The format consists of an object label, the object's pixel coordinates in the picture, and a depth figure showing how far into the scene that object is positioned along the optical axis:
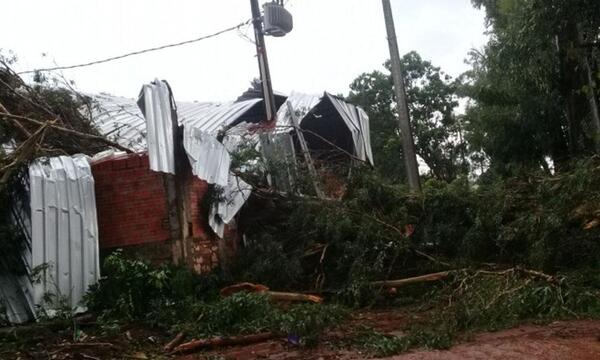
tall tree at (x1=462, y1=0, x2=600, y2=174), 8.12
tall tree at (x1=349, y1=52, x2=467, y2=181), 24.77
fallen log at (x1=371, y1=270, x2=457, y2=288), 7.11
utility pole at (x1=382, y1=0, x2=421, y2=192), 11.20
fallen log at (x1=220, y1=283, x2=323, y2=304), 7.00
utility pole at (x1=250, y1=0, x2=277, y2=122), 10.96
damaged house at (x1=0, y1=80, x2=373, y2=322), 6.49
